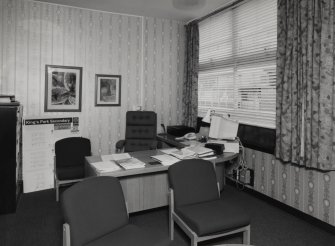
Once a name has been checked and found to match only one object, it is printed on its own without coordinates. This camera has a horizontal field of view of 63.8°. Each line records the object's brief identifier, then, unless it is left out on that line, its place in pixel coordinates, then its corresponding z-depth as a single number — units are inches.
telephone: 162.5
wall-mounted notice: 156.9
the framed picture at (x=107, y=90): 181.5
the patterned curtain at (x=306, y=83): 107.3
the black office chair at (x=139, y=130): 164.9
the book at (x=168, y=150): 127.8
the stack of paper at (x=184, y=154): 117.9
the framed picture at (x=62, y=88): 167.6
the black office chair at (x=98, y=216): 69.9
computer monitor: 147.4
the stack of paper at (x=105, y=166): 98.0
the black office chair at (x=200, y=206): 83.9
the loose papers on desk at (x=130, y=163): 102.7
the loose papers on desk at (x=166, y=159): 110.2
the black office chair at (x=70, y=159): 137.4
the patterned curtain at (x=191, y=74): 196.4
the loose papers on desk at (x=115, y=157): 112.8
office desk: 116.0
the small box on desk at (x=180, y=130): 180.5
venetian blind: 142.5
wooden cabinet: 126.4
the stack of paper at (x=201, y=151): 120.8
